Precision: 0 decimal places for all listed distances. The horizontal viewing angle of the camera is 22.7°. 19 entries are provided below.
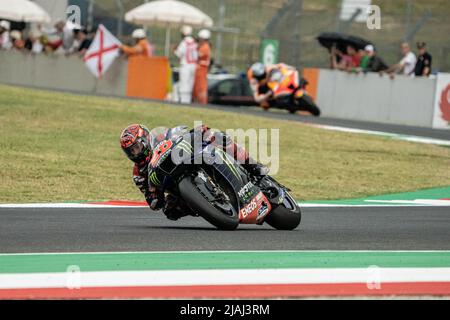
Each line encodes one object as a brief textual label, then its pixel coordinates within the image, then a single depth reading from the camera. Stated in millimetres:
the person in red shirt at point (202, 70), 25594
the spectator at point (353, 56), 25469
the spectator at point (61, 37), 28188
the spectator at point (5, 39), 30672
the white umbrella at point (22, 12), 30406
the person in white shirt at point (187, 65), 25609
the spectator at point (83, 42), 28000
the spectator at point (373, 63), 24572
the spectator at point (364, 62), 24781
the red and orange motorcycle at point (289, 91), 24438
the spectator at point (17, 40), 30359
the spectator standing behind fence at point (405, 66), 24281
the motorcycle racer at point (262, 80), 24625
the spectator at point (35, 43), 29500
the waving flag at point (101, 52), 25797
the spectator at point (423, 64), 23672
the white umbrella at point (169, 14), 30547
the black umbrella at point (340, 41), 25469
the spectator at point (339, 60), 25625
